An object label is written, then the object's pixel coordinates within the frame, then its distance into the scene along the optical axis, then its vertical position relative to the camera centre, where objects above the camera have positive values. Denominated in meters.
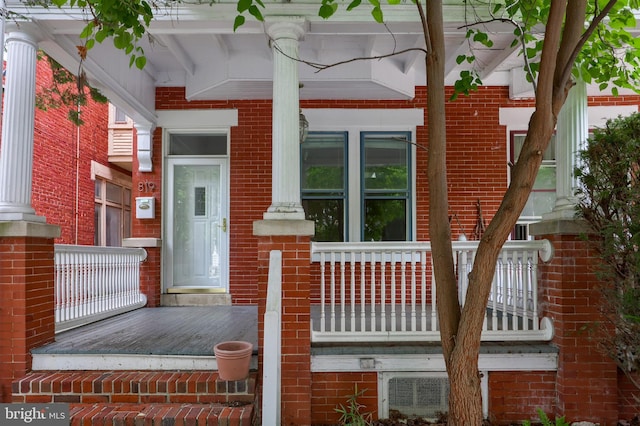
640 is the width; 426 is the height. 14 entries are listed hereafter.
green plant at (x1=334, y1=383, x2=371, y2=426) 3.47 -1.48
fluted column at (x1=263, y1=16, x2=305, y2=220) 3.56 +0.97
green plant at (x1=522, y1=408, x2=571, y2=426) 2.73 -1.25
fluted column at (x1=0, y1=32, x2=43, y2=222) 3.50 +0.87
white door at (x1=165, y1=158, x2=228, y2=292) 6.31 +0.11
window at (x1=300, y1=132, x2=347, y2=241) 6.29 +0.76
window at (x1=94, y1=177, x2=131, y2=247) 10.17 +0.52
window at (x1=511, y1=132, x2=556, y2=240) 6.16 +0.56
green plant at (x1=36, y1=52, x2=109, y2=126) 4.56 +1.66
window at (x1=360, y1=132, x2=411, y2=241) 6.25 +0.65
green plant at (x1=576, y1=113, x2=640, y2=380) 3.10 +0.08
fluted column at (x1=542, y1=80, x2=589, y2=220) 3.68 +0.81
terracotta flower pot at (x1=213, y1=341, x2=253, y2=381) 3.21 -0.98
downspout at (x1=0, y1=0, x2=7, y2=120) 3.43 +1.77
